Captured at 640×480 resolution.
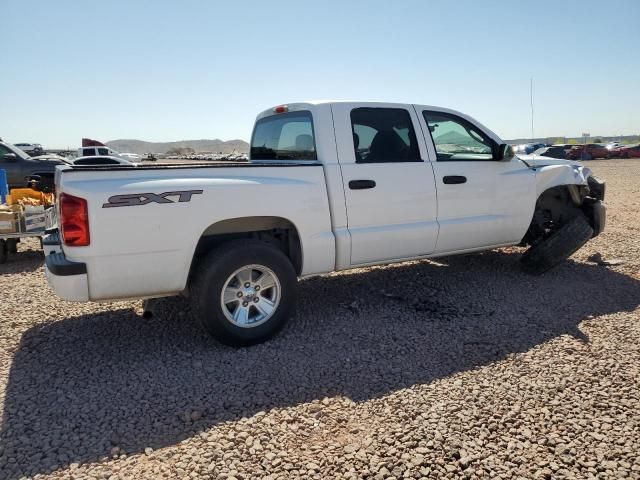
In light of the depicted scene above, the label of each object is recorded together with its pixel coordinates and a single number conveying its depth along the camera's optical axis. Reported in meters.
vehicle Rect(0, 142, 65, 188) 12.16
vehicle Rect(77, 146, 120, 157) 24.38
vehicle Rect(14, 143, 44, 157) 42.02
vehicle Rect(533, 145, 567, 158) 35.62
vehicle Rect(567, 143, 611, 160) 40.16
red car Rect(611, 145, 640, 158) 40.00
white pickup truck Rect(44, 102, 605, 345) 3.63
